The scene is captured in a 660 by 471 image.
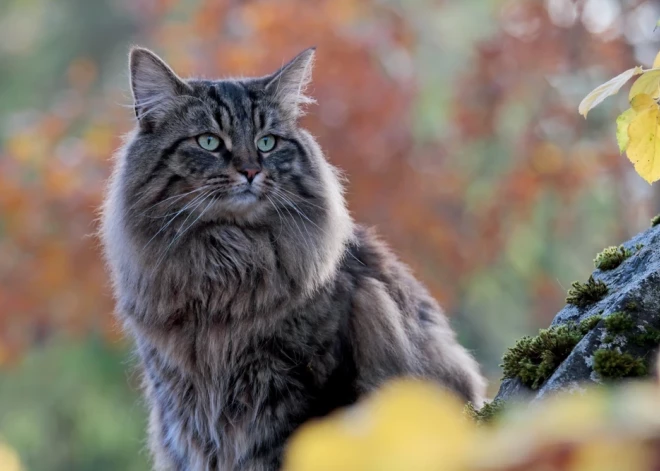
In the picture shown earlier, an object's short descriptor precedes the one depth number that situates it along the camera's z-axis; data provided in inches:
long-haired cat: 95.7
